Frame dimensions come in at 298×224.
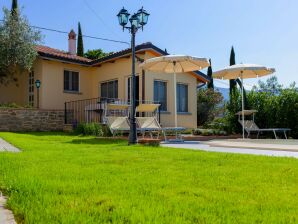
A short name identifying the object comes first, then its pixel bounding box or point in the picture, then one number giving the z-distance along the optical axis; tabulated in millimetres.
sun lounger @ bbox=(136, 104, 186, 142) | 8077
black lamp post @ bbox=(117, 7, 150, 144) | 7260
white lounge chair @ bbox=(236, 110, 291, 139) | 9864
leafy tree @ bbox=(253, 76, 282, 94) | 27823
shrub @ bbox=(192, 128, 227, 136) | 10401
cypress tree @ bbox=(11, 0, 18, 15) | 16800
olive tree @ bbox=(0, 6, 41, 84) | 12252
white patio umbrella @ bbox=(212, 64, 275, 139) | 9586
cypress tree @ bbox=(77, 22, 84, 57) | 21673
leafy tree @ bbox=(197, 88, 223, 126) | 17658
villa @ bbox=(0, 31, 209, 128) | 12274
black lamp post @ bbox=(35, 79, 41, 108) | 12638
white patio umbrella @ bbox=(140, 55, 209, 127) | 8500
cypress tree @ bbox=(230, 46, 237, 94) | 22168
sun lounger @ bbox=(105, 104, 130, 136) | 8423
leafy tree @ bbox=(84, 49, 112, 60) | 22298
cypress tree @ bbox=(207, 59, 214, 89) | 23094
